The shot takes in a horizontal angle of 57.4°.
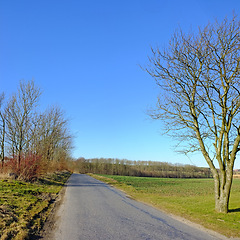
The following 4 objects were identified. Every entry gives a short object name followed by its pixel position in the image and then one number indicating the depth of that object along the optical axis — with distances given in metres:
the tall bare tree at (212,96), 10.35
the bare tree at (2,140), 29.22
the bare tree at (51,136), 29.20
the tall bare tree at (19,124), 25.77
